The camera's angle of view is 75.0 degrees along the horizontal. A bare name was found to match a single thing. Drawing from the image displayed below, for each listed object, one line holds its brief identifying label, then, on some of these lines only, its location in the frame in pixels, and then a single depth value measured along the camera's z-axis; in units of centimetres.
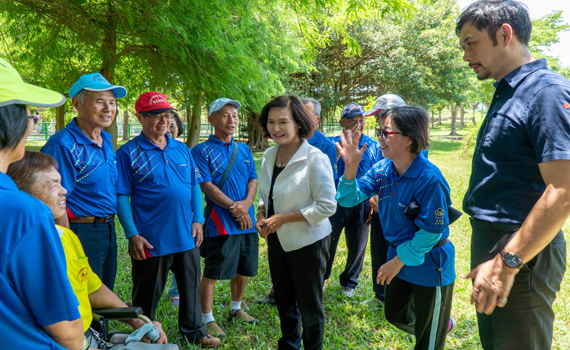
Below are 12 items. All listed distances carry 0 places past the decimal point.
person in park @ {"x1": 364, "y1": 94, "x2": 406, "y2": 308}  372
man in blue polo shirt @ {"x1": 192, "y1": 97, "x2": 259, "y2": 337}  349
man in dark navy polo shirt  155
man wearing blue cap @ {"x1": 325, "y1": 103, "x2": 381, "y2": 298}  432
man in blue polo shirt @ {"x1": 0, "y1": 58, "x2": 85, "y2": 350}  111
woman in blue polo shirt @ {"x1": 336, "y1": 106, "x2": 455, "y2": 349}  228
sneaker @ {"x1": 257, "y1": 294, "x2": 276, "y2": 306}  412
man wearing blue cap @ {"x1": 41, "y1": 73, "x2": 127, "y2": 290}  282
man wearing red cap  309
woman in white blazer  273
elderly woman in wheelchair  184
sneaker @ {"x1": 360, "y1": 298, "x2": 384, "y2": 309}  404
